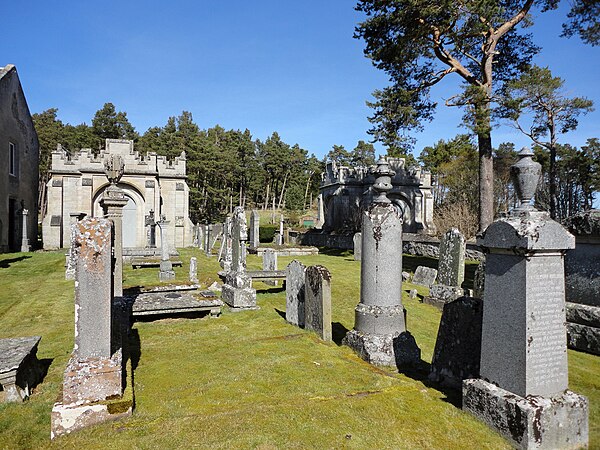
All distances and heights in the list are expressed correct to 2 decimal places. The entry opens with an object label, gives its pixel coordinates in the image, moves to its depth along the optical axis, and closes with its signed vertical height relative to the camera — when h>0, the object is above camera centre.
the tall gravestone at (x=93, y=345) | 3.63 -1.21
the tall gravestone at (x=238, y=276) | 8.97 -1.24
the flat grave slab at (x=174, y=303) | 7.37 -1.55
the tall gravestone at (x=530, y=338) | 3.26 -0.99
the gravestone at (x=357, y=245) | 19.86 -1.04
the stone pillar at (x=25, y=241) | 22.98 -0.98
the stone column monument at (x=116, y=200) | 8.07 +0.52
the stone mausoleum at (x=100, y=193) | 24.91 +2.10
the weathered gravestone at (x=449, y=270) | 10.02 -1.19
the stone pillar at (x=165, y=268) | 12.88 -1.44
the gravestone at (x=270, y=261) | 11.98 -1.12
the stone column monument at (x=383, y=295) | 5.49 -1.02
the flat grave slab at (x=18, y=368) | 4.11 -1.59
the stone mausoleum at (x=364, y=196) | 32.97 +2.51
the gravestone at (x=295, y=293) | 7.32 -1.31
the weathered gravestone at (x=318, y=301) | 6.39 -1.28
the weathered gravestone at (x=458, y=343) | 4.21 -1.34
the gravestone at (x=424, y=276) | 12.97 -1.72
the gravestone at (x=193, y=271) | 11.30 -1.35
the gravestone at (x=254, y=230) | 22.19 -0.29
